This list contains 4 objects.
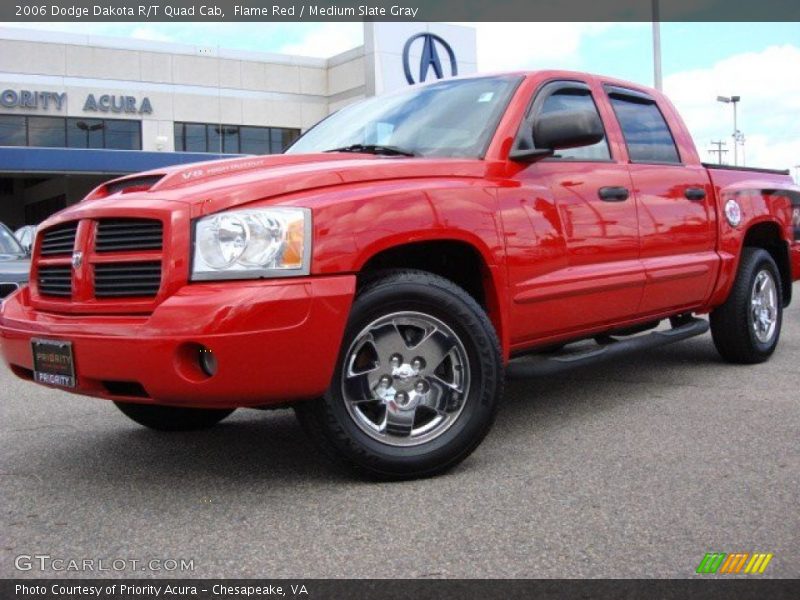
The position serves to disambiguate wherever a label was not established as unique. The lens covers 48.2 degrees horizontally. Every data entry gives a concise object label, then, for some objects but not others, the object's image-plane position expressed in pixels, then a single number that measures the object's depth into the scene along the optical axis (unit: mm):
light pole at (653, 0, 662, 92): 20062
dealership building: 30625
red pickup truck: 3156
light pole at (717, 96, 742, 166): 49644
